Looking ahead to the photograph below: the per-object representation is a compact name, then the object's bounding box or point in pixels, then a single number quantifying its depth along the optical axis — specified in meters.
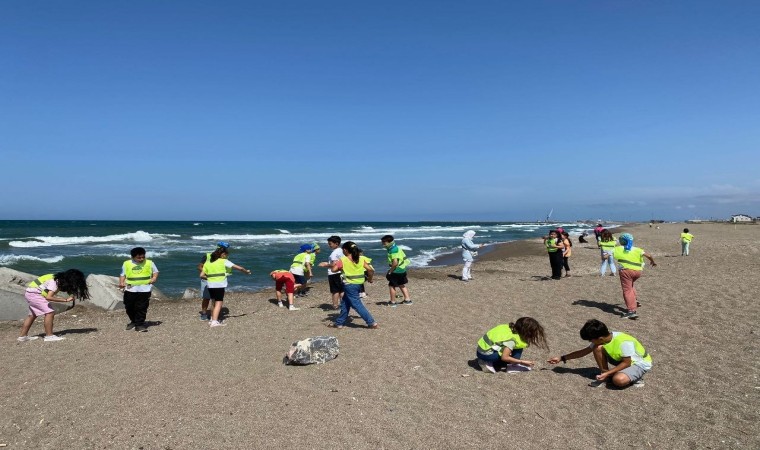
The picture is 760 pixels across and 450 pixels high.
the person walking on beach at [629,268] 9.40
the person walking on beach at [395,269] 11.05
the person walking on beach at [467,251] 15.04
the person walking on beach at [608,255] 14.33
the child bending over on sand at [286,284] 11.85
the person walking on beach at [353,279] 8.80
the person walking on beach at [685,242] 21.92
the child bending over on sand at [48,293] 8.60
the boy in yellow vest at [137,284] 9.41
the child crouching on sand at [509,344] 6.42
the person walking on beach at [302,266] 12.32
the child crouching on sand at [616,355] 5.88
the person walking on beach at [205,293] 9.82
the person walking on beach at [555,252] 14.59
